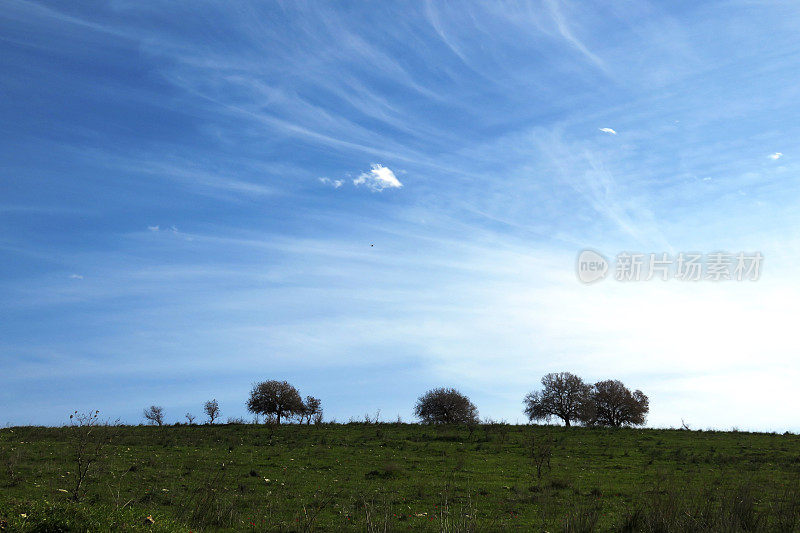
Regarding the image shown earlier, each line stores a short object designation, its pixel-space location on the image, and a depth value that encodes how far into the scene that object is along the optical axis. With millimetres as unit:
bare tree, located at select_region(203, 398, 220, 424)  59438
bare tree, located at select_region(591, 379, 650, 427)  66500
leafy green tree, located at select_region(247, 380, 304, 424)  61000
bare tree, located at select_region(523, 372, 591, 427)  66000
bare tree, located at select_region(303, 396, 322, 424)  63275
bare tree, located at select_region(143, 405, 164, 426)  61800
